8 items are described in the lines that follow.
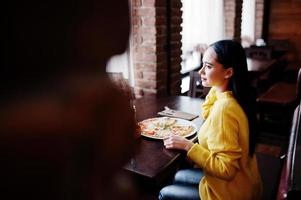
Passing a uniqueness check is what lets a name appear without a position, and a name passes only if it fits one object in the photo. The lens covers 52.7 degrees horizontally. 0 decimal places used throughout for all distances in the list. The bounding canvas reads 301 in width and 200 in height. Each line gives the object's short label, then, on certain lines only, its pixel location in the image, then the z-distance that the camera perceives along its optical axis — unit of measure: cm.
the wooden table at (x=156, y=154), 141
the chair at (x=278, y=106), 364
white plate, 175
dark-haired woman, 140
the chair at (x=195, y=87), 295
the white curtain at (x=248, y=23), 616
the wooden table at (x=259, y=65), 401
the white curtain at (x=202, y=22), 405
